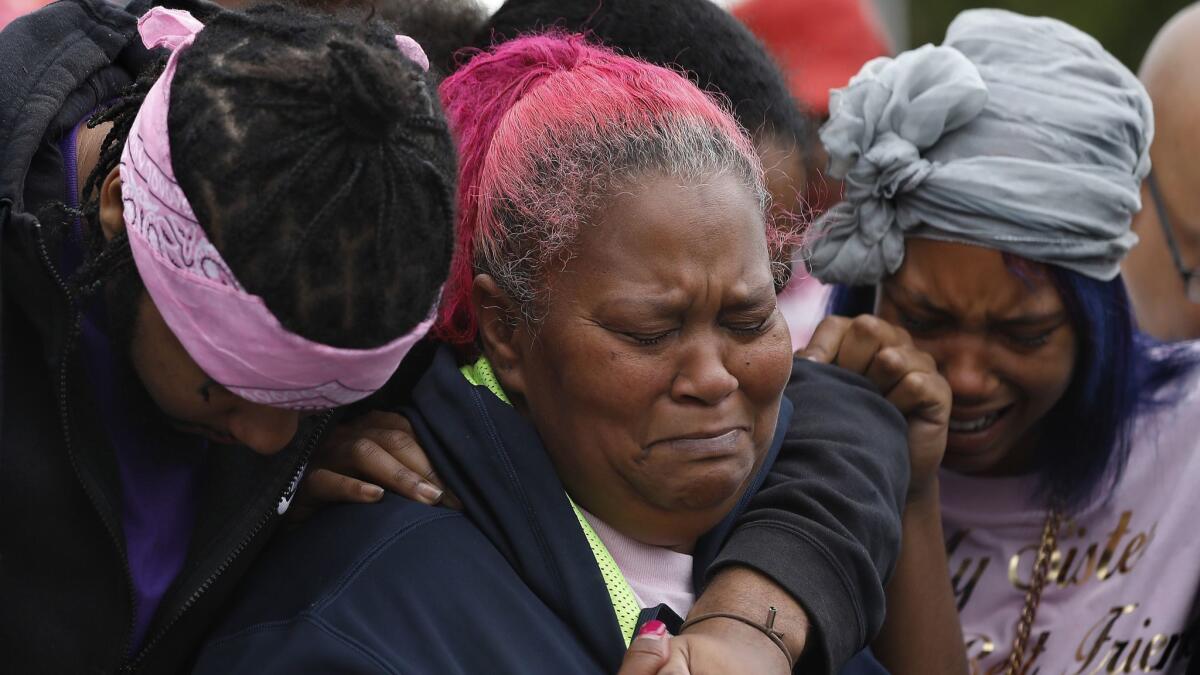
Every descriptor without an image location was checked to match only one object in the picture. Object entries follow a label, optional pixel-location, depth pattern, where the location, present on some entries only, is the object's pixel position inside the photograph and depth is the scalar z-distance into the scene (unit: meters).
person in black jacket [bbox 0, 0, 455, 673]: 2.80
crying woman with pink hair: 2.95
